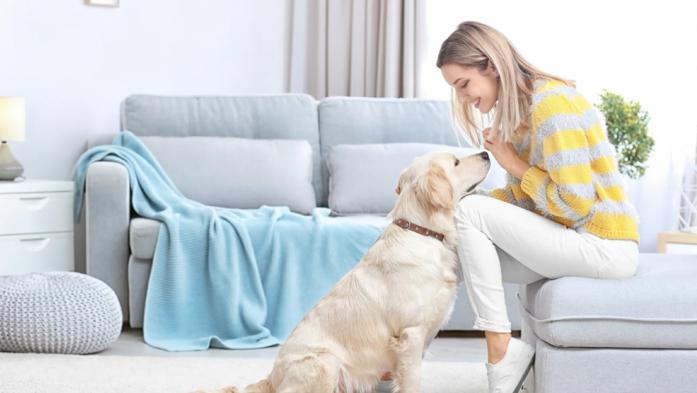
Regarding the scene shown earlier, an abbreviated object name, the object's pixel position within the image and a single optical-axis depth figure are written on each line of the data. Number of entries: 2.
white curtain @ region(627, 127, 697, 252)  4.95
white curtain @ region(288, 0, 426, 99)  5.18
